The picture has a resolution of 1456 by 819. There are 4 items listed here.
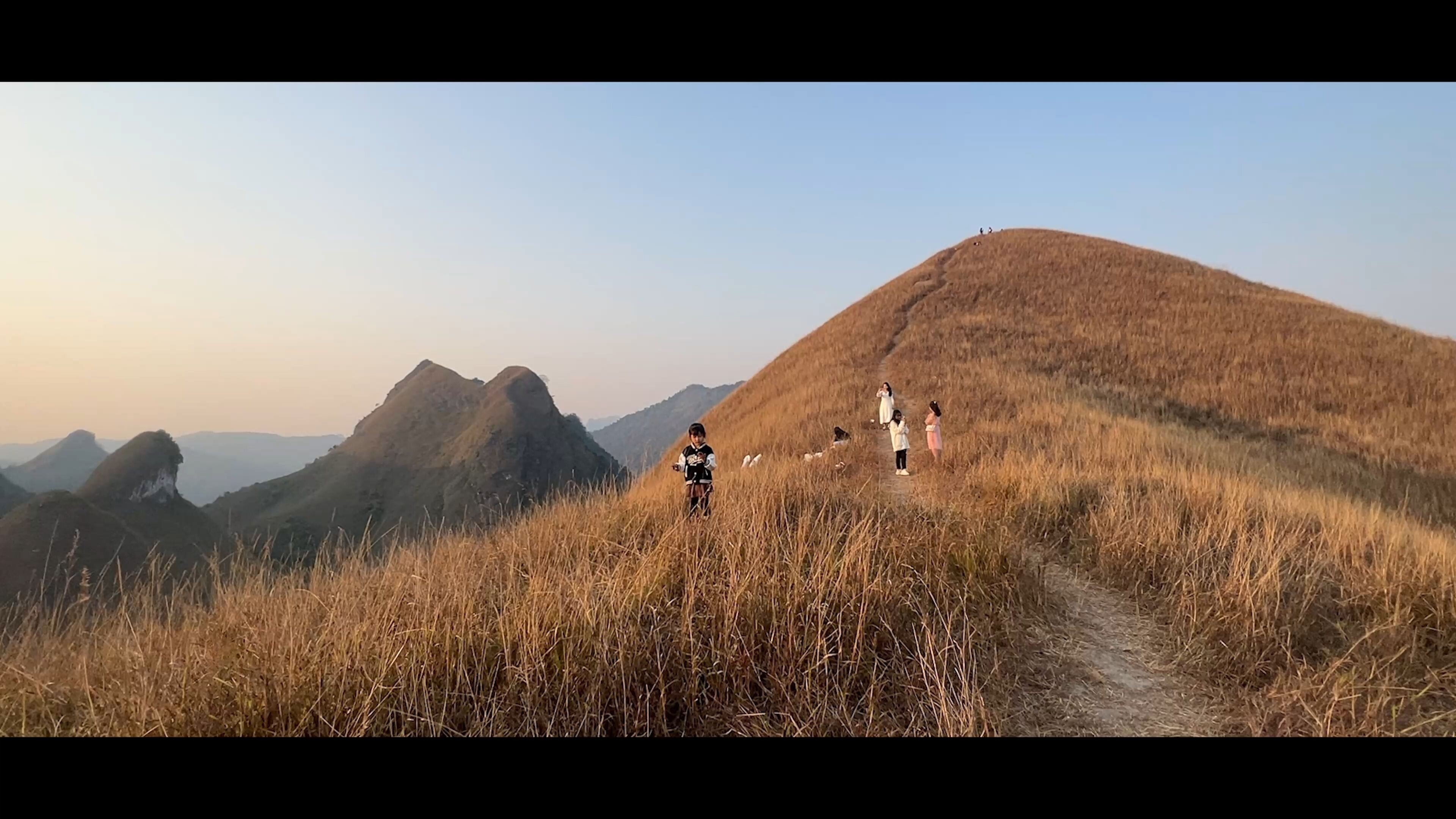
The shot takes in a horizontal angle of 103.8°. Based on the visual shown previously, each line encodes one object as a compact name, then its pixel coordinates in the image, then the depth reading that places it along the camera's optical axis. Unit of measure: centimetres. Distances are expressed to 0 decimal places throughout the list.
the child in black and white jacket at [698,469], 656
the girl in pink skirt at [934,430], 1256
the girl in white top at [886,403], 1472
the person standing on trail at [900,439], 1254
